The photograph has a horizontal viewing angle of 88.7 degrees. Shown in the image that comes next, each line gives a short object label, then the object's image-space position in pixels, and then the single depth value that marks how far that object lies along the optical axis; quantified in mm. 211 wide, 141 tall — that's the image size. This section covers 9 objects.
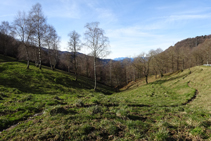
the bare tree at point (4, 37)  56150
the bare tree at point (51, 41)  32537
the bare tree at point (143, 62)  43344
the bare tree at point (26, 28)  25688
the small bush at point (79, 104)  9953
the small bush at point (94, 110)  8153
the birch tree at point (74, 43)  31109
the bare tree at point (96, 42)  26266
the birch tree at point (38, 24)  27538
